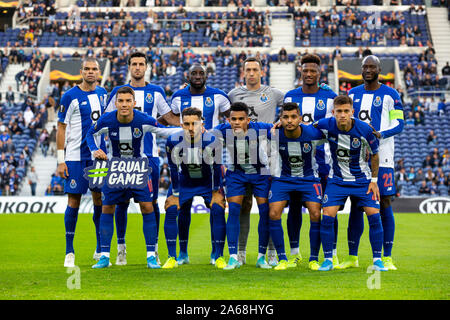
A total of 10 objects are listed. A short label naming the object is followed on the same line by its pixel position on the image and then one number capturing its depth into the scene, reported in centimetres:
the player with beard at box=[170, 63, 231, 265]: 848
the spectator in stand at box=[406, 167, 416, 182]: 2416
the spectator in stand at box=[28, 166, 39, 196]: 2489
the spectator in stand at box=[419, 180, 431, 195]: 2305
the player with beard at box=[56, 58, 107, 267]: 831
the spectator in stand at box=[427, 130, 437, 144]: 2620
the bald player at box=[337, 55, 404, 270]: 802
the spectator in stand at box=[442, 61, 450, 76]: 3106
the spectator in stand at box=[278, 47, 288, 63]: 3231
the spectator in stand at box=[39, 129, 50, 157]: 2712
